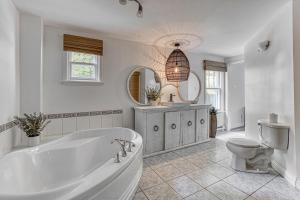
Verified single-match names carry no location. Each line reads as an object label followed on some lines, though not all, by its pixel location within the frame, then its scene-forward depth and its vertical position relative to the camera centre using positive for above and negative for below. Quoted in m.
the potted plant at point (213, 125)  4.05 -0.66
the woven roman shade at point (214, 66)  4.12 +1.00
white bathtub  1.06 -0.66
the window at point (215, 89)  4.43 +0.35
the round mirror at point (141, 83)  3.07 +0.38
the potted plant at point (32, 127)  1.85 -0.32
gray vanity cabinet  2.81 -0.53
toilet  2.17 -0.77
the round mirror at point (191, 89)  3.78 +0.31
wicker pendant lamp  2.88 +0.67
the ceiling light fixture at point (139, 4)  1.69 +1.12
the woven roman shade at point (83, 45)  2.44 +0.96
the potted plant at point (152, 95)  3.23 +0.12
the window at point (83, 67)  2.54 +0.60
